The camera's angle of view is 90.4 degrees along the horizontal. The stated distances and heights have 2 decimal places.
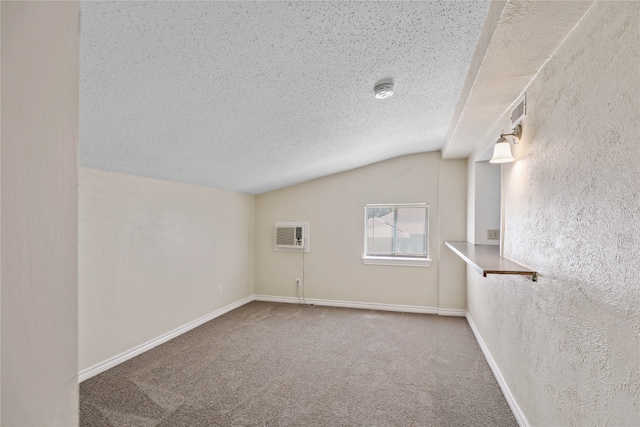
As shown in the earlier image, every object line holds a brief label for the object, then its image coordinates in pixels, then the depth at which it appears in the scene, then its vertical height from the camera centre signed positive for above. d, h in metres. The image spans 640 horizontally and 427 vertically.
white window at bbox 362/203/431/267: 4.51 -0.34
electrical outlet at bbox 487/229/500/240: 3.57 -0.25
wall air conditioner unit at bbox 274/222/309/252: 4.83 -0.39
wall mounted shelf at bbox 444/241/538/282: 1.79 -0.34
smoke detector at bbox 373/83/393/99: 2.09 +0.81
